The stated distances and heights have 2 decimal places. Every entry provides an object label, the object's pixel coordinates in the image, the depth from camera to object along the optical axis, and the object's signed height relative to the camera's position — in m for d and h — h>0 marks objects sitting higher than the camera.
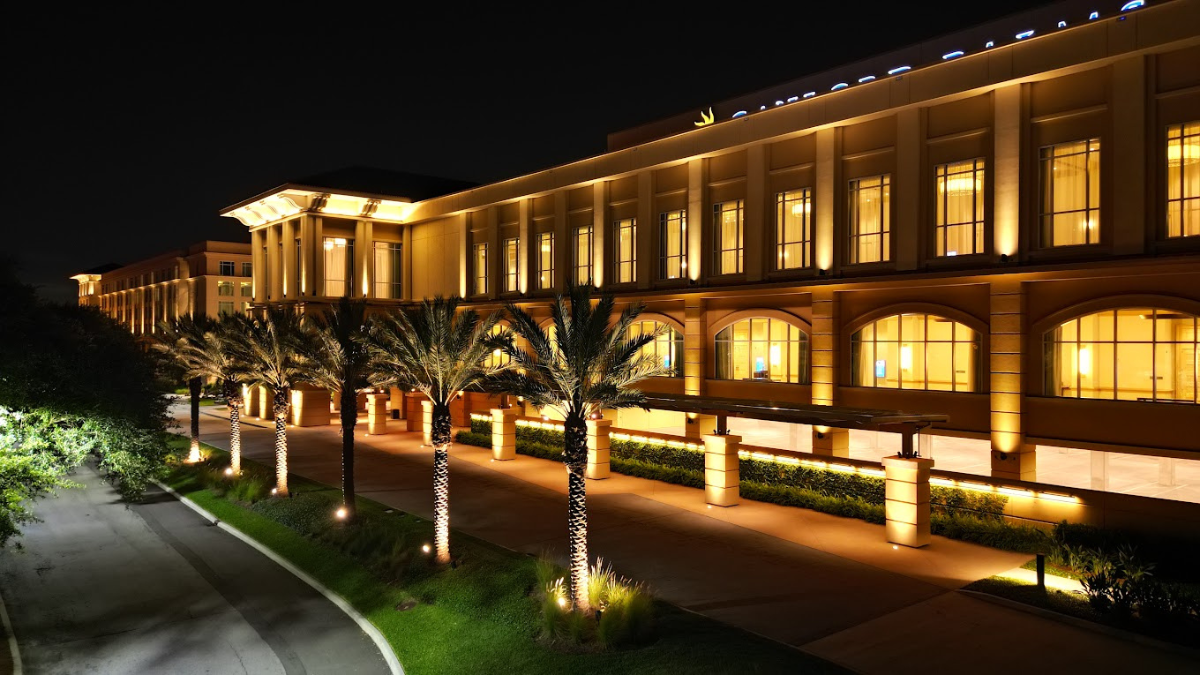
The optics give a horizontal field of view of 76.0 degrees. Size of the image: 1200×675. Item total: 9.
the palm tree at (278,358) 27.09 -0.96
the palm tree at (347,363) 23.84 -0.98
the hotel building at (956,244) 21.53 +3.18
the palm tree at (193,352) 35.12 -0.94
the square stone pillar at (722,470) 24.44 -4.47
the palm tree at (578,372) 16.39 -0.89
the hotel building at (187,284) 85.12 +5.77
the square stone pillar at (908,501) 19.78 -4.44
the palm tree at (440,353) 20.80 -0.58
